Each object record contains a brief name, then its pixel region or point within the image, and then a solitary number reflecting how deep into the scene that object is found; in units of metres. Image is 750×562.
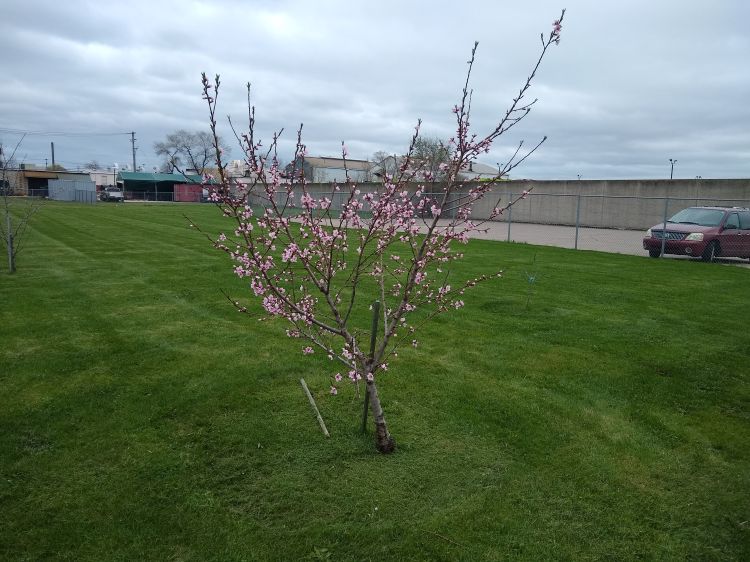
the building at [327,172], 55.54
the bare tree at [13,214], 10.27
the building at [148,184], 63.83
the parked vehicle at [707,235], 14.28
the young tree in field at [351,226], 3.40
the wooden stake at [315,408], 4.17
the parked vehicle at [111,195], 57.38
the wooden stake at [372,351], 3.93
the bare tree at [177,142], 82.22
